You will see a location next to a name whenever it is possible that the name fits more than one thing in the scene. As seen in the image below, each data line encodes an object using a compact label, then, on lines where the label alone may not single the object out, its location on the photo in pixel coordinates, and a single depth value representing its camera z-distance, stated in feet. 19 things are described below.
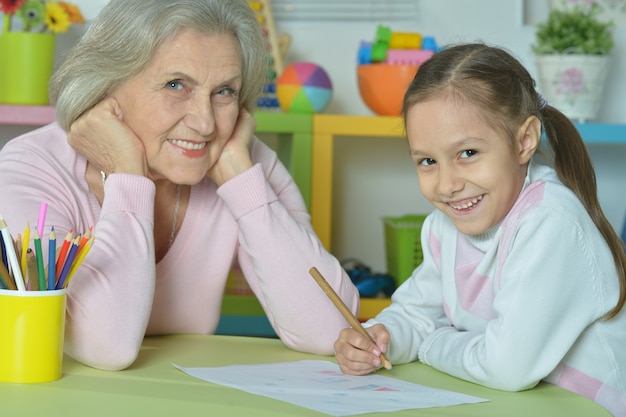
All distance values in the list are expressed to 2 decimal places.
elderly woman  6.52
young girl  5.84
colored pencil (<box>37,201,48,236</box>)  5.82
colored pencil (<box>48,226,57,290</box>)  5.57
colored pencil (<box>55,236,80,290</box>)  5.66
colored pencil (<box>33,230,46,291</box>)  5.58
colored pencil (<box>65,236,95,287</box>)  5.74
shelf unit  9.92
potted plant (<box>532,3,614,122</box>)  10.24
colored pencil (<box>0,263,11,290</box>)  5.58
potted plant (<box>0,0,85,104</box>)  9.75
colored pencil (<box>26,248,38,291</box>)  5.64
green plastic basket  10.14
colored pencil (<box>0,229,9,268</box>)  5.61
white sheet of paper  5.44
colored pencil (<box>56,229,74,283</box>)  5.70
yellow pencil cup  5.58
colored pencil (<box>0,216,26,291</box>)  5.56
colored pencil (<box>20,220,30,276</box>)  5.63
